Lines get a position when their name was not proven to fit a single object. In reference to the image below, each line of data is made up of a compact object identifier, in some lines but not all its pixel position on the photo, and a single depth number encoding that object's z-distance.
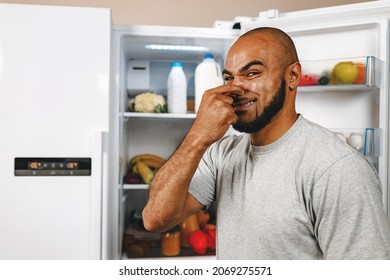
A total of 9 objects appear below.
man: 0.71
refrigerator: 1.18
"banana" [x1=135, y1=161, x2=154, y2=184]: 1.46
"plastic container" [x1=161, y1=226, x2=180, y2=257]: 1.47
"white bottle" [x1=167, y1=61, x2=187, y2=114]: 1.45
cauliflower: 1.44
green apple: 1.13
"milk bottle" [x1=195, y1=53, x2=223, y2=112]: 1.43
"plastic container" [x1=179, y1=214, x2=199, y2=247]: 1.51
